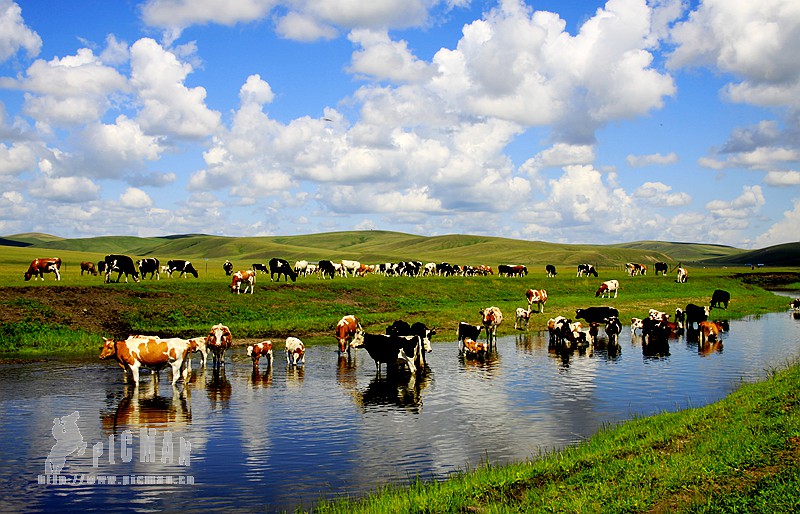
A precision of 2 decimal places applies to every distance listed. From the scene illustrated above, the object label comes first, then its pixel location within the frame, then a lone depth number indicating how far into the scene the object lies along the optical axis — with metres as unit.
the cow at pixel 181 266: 67.00
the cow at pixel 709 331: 36.22
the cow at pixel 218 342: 27.31
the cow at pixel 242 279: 50.34
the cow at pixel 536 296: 51.30
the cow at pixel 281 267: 64.25
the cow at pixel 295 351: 28.36
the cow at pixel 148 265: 58.19
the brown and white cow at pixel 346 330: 32.12
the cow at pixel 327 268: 74.14
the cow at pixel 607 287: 64.01
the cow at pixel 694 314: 44.56
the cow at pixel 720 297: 56.88
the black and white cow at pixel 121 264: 53.91
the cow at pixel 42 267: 52.91
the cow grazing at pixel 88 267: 71.00
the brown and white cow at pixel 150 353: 23.19
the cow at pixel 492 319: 37.18
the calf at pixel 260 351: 27.25
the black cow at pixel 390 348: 26.52
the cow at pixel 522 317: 43.68
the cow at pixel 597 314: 42.47
